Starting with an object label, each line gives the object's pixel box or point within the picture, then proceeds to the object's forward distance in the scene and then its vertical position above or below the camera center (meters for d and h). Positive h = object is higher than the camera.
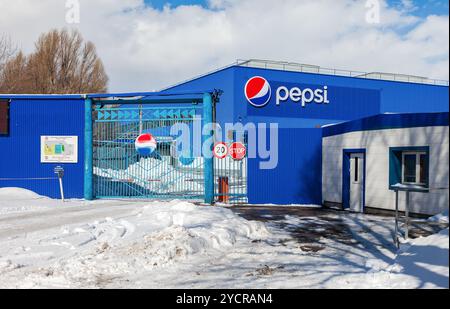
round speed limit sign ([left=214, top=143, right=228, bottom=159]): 15.10 +0.11
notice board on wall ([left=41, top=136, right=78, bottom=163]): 15.62 +0.11
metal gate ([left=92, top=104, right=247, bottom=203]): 15.55 -0.59
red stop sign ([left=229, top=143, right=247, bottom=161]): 15.39 +0.08
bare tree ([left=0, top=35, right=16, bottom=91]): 29.30 +6.79
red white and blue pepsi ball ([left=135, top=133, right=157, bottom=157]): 15.71 +0.32
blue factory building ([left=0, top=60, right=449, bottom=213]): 15.39 -0.30
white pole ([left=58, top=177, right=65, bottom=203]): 14.85 -1.31
